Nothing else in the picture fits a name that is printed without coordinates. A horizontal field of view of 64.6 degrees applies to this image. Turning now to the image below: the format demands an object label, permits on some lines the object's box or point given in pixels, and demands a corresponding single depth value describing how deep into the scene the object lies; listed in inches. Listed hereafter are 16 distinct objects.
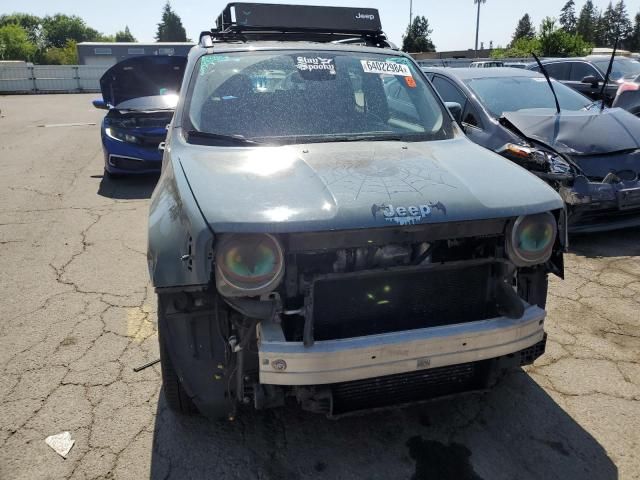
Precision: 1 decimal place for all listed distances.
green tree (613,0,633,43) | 2952.8
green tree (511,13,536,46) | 3240.4
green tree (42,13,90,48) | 3688.5
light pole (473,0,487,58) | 1999.3
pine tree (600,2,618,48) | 2677.2
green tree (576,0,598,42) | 2837.1
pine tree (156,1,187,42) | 3240.7
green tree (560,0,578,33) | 3452.3
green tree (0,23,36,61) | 2304.4
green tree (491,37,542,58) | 954.1
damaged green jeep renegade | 78.3
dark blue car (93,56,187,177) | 284.8
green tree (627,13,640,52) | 2795.3
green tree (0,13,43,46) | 3595.0
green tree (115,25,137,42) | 3946.9
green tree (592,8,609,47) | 2782.5
